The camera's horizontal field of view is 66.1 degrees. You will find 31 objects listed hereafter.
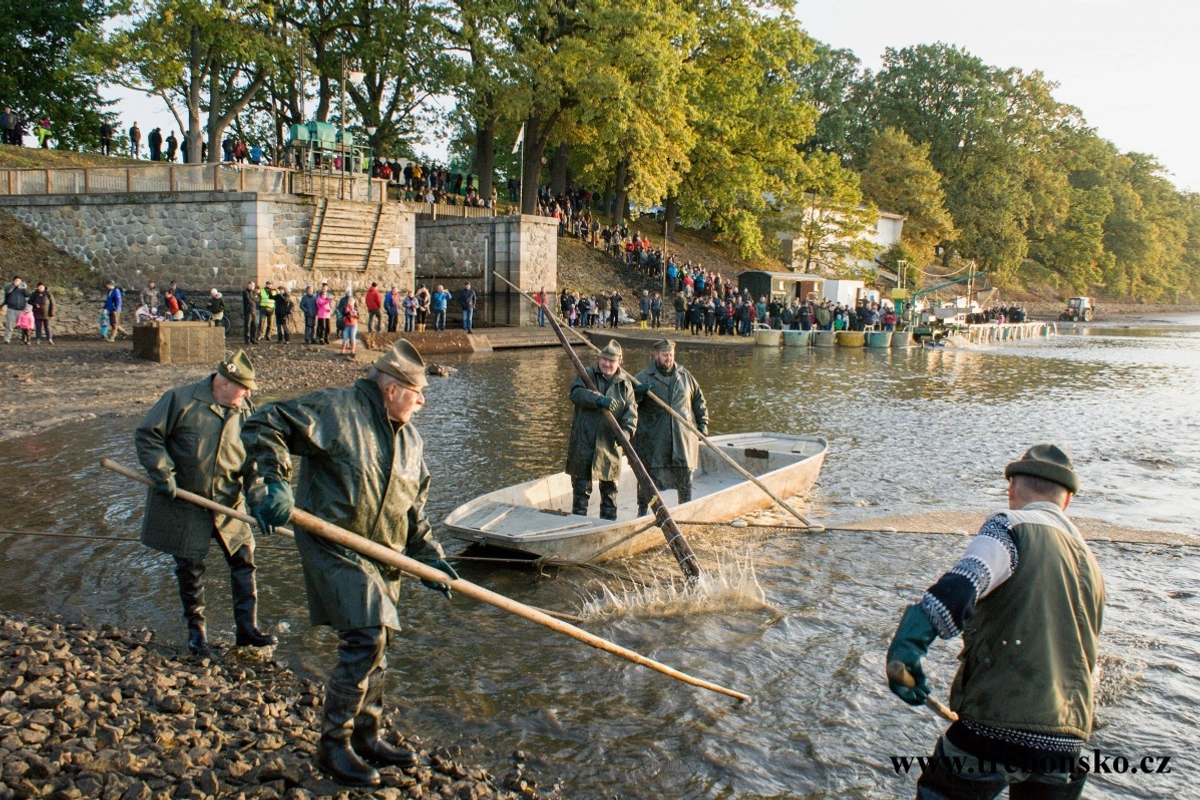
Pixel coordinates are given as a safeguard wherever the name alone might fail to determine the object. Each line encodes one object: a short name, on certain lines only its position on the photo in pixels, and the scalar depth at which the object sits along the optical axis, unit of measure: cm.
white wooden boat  883
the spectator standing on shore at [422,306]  3325
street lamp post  3045
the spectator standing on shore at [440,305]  3350
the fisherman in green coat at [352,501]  456
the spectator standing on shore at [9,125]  3341
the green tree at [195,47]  3052
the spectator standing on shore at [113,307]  2545
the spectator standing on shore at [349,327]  2644
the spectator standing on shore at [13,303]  2341
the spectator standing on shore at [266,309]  2688
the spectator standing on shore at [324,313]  2770
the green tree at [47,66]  4059
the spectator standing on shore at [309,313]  2773
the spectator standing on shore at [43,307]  2408
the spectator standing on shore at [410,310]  3222
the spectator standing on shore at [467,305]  3319
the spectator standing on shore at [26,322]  2355
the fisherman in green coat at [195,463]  618
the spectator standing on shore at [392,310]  3162
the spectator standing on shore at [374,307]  3030
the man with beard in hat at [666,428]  1062
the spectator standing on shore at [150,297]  2628
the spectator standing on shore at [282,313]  2723
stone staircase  2966
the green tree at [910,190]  6281
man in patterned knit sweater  344
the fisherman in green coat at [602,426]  977
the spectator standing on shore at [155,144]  3681
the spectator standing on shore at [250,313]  2636
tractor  7400
